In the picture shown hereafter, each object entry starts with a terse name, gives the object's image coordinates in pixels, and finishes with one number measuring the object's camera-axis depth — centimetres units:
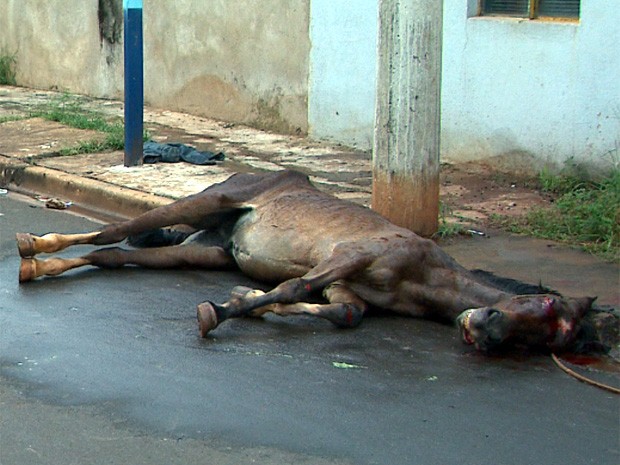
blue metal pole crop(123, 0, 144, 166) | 1005
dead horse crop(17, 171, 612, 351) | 552
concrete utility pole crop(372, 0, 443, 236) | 765
